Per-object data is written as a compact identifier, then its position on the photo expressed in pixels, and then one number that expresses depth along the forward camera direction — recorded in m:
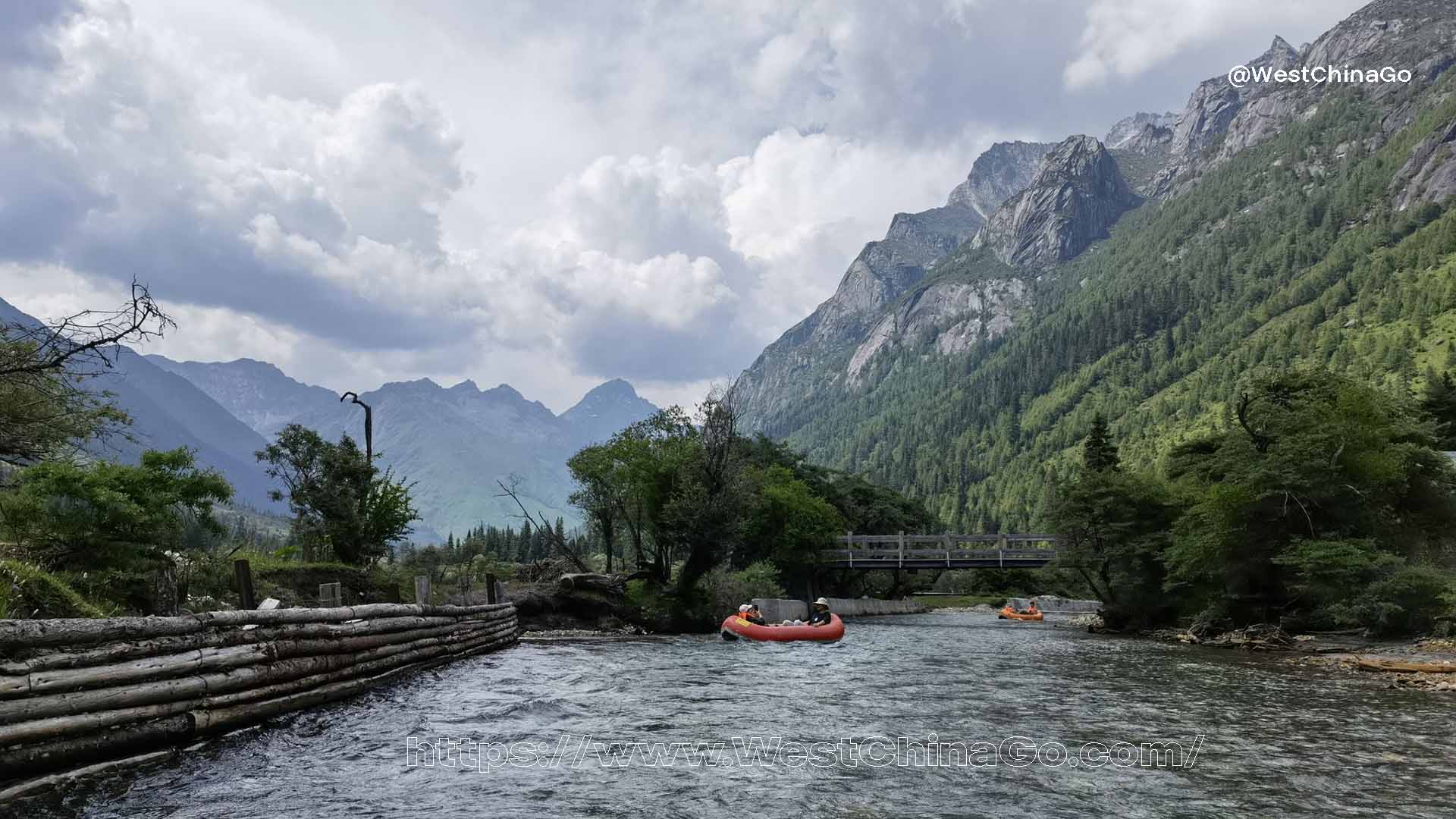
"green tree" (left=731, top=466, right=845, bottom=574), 59.50
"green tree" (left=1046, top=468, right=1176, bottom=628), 41.41
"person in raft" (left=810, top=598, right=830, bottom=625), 36.28
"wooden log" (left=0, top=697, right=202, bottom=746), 7.93
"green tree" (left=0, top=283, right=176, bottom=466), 9.67
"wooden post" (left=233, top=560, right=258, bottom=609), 14.85
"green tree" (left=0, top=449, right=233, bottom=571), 17.48
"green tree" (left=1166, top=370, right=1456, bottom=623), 30.17
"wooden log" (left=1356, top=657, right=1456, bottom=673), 19.50
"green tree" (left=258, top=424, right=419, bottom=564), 32.16
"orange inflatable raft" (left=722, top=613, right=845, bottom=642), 33.69
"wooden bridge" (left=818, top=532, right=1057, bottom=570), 62.00
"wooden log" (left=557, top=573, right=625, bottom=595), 40.50
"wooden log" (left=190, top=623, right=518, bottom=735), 10.91
